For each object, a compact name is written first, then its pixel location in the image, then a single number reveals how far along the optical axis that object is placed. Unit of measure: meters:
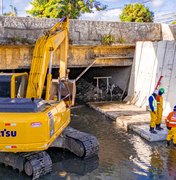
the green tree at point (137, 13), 24.22
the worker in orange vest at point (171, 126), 6.32
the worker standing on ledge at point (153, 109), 6.72
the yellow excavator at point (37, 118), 4.39
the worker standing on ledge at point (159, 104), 7.00
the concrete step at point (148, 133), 6.73
